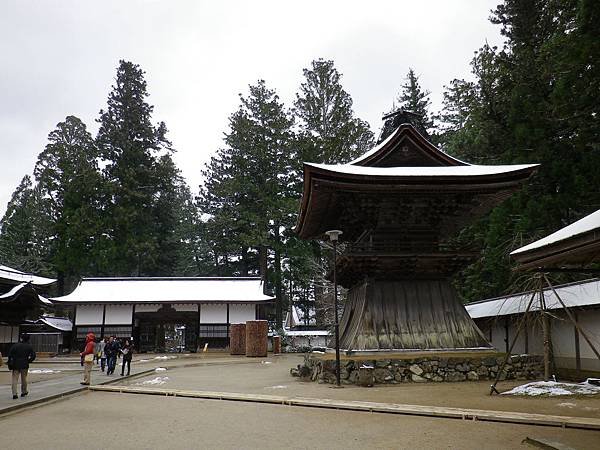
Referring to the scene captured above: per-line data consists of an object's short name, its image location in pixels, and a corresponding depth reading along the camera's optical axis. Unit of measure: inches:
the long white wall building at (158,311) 1437.0
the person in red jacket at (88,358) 600.1
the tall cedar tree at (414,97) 1929.1
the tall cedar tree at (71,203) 1873.8
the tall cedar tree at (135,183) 1942.7
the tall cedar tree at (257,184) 1806.1
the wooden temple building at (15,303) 1084.0
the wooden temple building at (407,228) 609.0
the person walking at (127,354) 738.2
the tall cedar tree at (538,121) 690.2
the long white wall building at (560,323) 597.0
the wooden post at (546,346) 509.3
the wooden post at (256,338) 1254.3
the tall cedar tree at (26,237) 1998.0
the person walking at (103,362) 812.0
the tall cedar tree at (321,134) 1686.8
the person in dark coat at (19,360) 480.4
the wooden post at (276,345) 1428.4
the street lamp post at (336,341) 576.8
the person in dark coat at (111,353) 744.6
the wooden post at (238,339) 1318.9
